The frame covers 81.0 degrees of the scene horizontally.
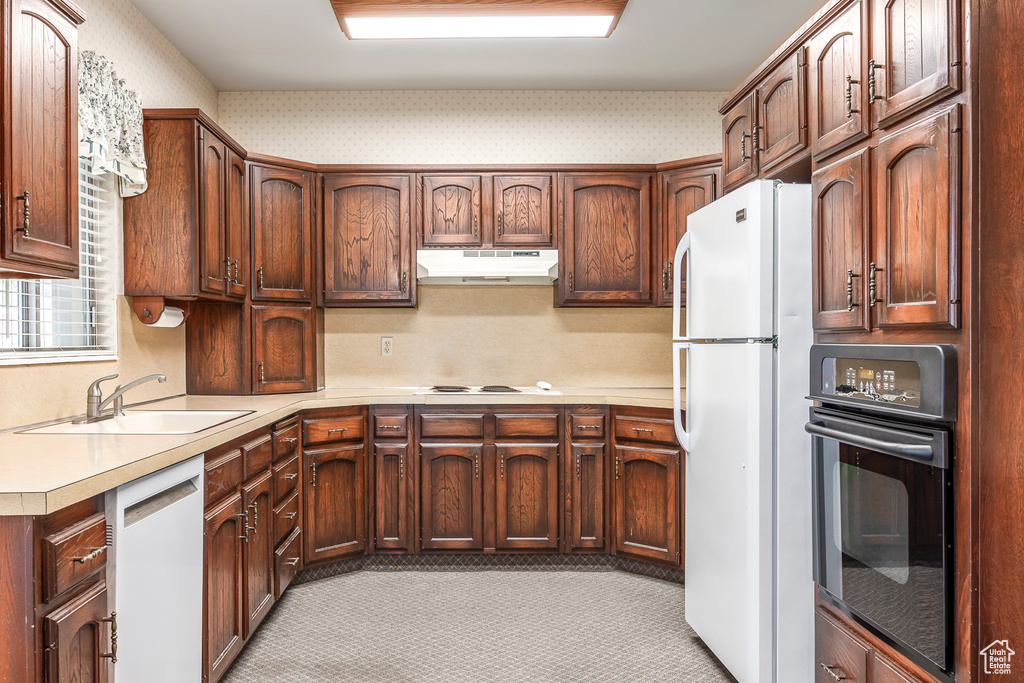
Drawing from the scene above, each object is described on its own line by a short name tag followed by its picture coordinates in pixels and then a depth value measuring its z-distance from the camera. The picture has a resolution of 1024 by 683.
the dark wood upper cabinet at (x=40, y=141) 1.53
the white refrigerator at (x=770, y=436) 1.93
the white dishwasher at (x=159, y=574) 1.47
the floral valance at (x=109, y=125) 2.28
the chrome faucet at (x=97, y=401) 2.27
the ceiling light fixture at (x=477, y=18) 2.64
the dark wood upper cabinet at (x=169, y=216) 2.70
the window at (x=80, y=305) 2.09
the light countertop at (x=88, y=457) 1.21
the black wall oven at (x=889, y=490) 1.34
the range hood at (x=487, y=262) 3.55
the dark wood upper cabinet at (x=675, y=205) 3.42
